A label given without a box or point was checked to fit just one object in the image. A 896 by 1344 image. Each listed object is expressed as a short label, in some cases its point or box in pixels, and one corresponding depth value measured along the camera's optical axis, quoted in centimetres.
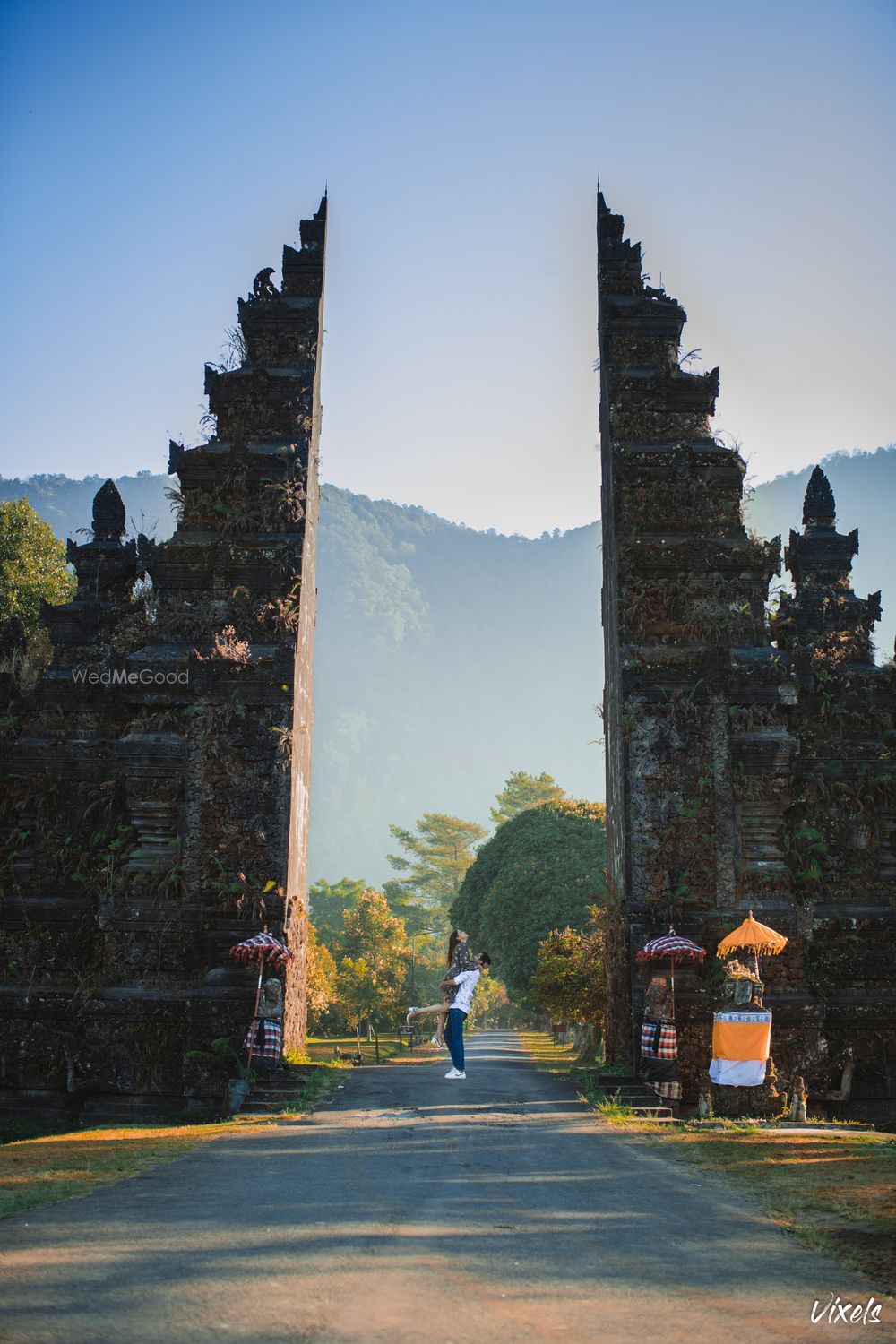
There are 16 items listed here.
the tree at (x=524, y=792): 8412
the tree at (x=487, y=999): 7712
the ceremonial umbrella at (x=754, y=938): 1509
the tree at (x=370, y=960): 4675
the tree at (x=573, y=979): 2266
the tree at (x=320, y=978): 2875
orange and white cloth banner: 1443
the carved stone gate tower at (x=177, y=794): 1752
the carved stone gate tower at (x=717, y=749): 1766
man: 1499
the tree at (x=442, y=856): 10206
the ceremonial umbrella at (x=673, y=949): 1625
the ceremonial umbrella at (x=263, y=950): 1638
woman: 1513
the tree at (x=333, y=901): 9762
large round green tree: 4197
